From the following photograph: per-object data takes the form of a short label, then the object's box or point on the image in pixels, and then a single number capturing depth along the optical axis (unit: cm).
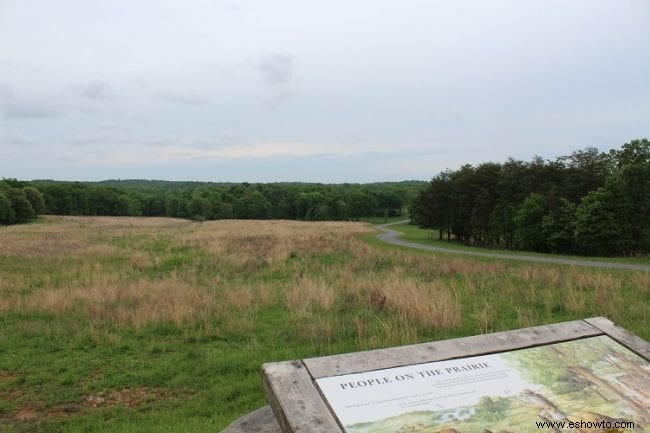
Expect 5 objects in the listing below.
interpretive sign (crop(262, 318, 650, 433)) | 295
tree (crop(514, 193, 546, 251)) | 3725
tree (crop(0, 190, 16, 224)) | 6344
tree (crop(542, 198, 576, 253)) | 3481
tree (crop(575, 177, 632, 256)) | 3184
